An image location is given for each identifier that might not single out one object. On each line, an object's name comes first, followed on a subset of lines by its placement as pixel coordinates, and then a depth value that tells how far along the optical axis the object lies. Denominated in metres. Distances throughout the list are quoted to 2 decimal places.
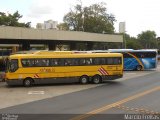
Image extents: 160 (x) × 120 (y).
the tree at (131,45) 112.04
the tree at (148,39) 153.50
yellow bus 29.50
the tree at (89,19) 91.25
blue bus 46.16
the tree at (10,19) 76.81
